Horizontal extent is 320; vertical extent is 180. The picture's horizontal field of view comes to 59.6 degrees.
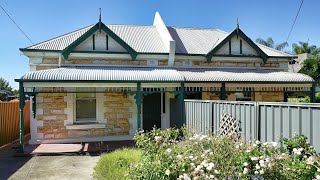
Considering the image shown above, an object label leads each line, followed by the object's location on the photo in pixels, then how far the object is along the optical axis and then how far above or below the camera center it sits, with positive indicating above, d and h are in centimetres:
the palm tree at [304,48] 4300 +709
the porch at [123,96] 1130 -12
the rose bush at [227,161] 368 -97
